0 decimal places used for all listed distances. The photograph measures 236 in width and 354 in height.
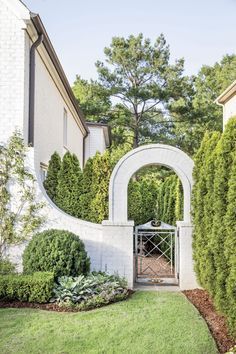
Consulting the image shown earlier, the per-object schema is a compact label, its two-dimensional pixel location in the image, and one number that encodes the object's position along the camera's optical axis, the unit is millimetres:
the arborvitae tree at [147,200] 14906
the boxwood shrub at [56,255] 7508
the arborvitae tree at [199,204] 7664
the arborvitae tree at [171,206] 13141
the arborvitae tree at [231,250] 5445
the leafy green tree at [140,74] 24781
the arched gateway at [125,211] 8453
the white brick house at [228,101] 15580
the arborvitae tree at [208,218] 6824
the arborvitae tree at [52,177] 9562
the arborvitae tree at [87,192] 9570
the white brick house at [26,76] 8727
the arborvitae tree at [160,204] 15352
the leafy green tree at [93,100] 25203
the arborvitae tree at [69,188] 9508
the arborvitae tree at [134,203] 13766
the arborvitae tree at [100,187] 9562
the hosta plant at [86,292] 6895
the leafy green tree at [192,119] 25375
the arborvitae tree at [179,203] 10914
